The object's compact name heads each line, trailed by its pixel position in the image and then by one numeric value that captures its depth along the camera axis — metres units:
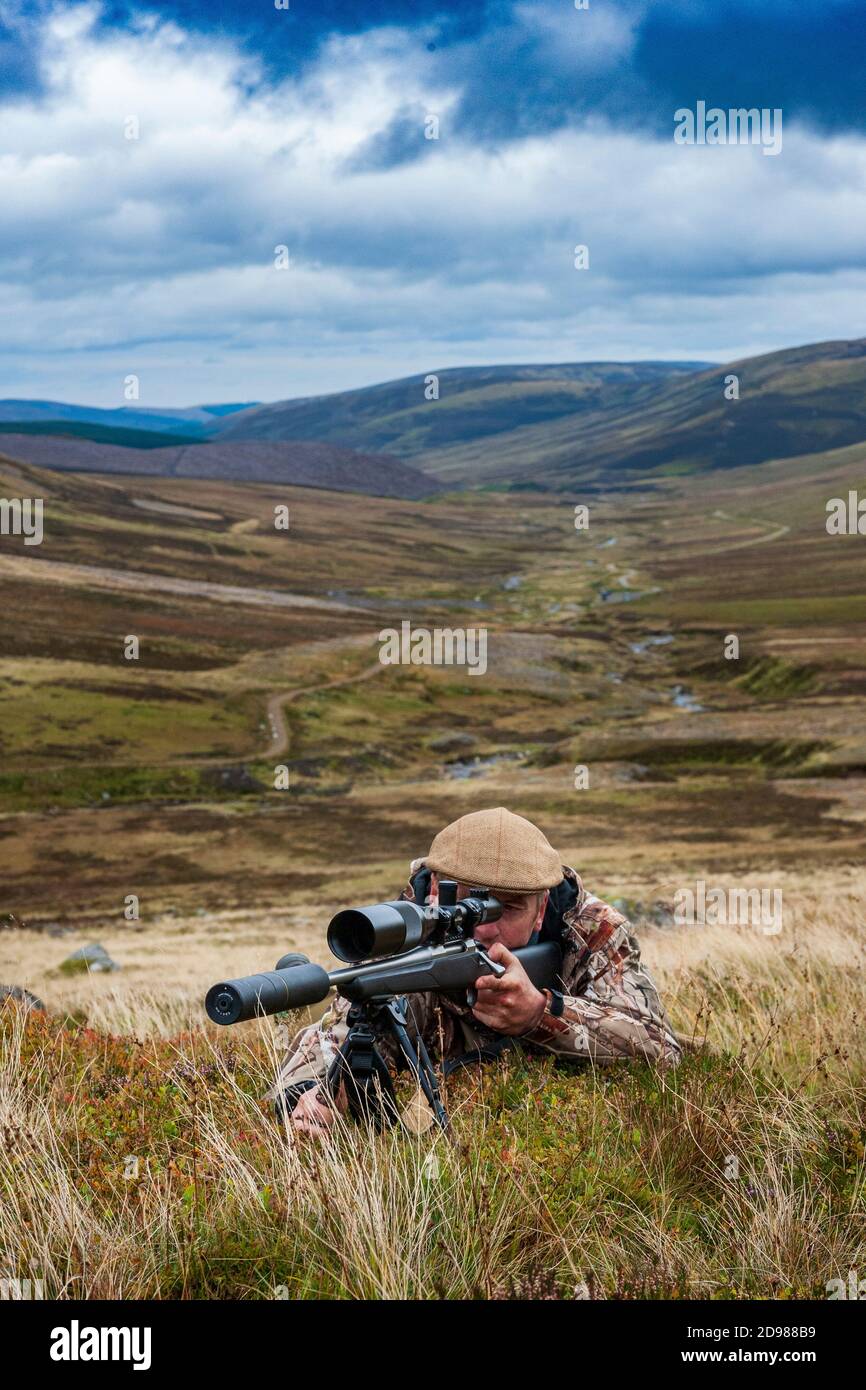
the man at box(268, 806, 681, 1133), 4.38
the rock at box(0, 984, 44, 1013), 8.88
